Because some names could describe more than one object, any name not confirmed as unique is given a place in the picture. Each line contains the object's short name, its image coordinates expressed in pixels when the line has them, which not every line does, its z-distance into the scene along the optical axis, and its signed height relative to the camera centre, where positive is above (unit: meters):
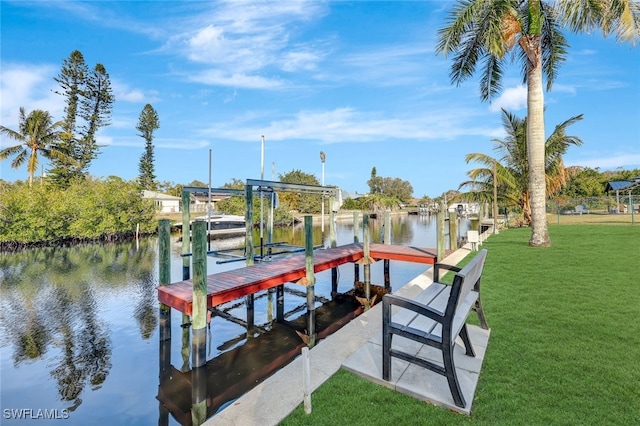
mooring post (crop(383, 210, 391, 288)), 11.42 -0.93
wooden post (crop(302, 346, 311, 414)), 2.88 -1.54
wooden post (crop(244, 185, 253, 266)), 7.76 -0.21
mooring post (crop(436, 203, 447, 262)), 9.23 -0.72
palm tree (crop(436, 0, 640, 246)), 9.98 +6.18
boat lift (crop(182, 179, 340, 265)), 7.79 +0.60
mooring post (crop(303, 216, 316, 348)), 7.12 -1.44
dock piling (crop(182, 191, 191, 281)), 8.84 -0.47
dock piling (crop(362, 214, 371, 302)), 9.59 -1.33
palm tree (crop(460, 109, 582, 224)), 19.28 +2.95
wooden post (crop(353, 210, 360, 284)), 11.65 -1.03
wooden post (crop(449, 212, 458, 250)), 12.00 -0.79
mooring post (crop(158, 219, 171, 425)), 6.23 -1.96
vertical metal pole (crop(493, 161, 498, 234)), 18.56 +0.57
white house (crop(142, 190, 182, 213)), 50.78 +1.87
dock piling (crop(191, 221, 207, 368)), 4.58 -1.20
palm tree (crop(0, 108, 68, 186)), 30.00 +7.53
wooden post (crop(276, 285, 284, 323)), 8.51 -2.49
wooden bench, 2.76 -1.12
